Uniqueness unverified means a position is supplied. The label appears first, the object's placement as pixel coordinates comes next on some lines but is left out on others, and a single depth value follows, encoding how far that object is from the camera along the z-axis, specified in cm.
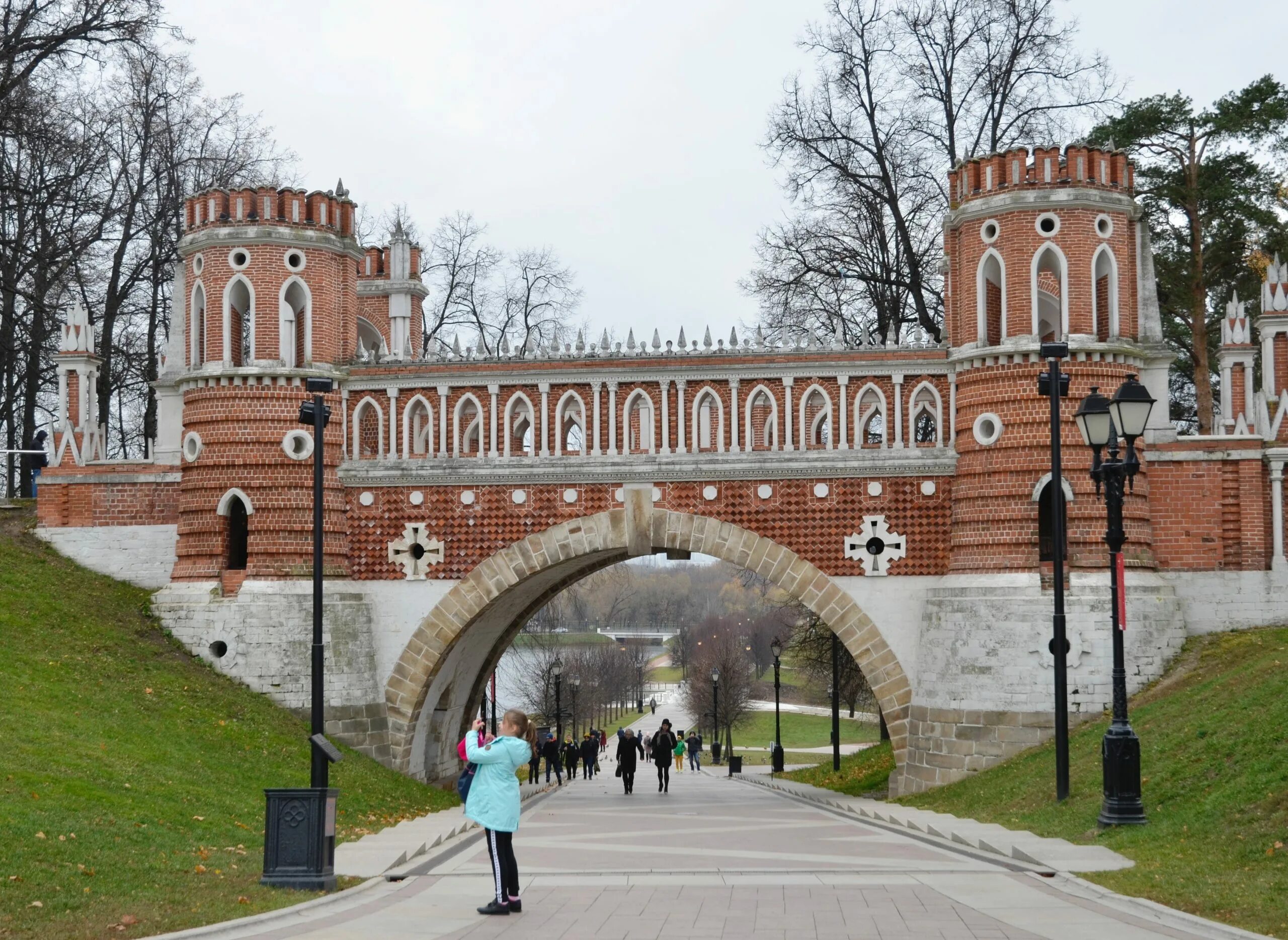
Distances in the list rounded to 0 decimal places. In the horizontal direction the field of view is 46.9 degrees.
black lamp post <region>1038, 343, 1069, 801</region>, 1570
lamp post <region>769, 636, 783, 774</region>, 3319
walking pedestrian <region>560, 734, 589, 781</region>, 3478
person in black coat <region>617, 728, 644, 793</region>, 2491
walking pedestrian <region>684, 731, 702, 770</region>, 4306
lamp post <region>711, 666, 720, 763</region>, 4446
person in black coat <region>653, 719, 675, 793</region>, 2634
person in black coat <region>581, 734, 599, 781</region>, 3400
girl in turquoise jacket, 1023
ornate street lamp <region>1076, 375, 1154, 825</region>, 1326
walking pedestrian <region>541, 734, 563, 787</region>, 2981
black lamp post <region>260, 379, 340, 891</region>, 1106
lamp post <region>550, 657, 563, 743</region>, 3712
